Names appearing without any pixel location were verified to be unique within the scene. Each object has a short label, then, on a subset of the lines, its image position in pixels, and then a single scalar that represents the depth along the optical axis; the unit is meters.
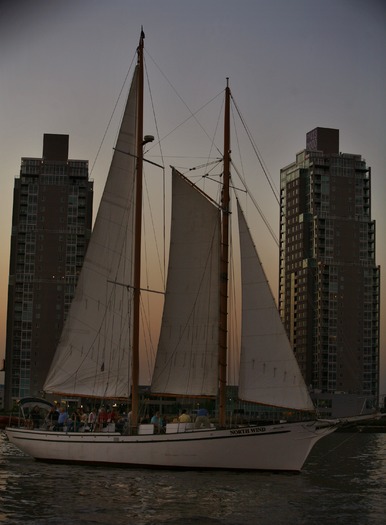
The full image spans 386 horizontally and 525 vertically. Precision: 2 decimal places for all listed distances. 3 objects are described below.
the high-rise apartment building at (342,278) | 190.38
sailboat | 43.91
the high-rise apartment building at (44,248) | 167.25
